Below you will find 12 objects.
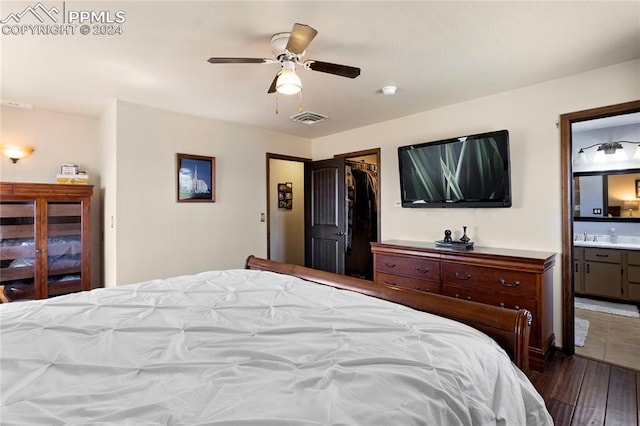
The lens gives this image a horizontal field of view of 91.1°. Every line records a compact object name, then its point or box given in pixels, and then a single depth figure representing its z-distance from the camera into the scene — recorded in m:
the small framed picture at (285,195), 5.65
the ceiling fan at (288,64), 1.92
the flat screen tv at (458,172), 2.92
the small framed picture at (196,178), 3.63
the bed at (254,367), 0.77
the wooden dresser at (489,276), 2.46
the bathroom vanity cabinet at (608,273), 3.87
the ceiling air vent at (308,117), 3.57
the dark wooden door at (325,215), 4.37
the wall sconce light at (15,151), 3.29
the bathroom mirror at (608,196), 4.17
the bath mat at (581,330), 2.91
